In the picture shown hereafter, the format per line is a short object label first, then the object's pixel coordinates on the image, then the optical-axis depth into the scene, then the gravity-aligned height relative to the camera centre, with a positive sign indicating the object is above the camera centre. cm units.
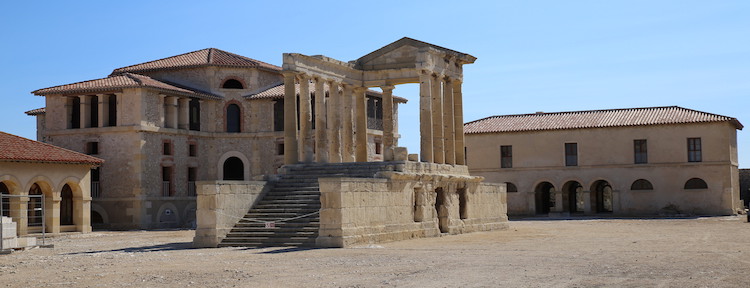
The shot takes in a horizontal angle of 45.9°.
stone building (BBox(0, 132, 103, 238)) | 3669 +45
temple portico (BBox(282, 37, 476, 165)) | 3306 +362
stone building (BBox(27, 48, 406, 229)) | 4606 +348
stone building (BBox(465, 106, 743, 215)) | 5297 +145
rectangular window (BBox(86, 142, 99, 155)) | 4712 +237
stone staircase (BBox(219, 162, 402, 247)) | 2606 -66
